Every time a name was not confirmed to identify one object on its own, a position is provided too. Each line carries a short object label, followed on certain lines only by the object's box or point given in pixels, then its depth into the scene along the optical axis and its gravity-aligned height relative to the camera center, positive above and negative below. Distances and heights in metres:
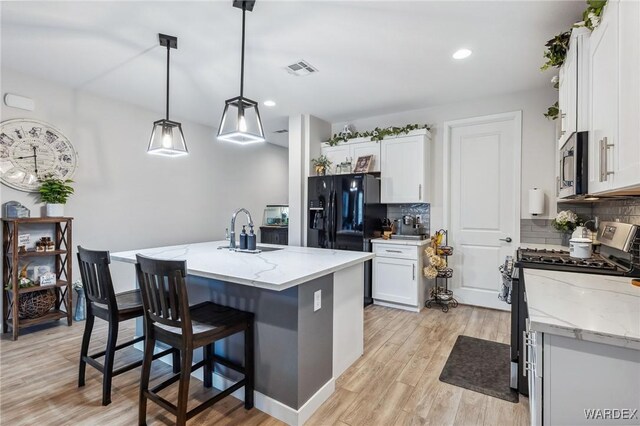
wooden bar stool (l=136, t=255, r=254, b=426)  1.66 -0.67
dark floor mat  2.23 -1.23
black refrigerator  4.10 +0.00
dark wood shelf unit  2.97 -0.63
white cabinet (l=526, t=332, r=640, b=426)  1.02 -0.57
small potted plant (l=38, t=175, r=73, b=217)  3.23 +0.16
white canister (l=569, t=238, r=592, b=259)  2.21 -0.23
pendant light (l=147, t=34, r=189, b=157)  2.82 +0.65
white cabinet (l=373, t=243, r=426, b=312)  3.86 -0.81
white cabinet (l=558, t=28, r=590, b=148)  1.80 +0.83
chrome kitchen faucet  3.03 -0.29
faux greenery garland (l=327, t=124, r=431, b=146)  4.18 +1.13
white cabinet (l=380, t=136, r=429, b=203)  4.10 +0.59
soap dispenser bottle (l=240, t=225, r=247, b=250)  2.90 -0.27
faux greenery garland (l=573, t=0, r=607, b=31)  1.56 +1.05
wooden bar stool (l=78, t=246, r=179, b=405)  2.03 -0.67
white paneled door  3.80 +0.19
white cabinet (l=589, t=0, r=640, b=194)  1.18 +0.51
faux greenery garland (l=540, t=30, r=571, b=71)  2.14 +1.18
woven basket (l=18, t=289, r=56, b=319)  3.14 -0.96
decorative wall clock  3.10 +0.58
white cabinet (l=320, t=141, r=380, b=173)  4.44 +0.90
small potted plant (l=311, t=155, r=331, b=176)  4.59 +0.70
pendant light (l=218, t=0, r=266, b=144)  2.33 +0.67
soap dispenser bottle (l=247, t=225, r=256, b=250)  2.87 -0.28
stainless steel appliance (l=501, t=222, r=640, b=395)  1.82 -0.31
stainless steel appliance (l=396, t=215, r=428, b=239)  4.32 -0.19
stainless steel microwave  1.73 +0.29
